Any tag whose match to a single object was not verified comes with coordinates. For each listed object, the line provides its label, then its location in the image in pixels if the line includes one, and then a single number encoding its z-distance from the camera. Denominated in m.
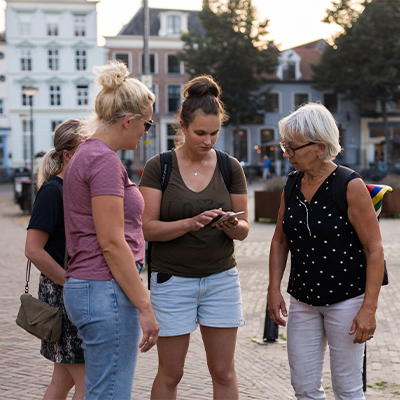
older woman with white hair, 2.52
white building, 44.65
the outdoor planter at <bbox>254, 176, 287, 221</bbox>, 15.14
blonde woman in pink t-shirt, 2.01
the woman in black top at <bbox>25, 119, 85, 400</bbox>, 2.59
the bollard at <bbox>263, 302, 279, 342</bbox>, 5.25
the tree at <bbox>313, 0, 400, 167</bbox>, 38.75
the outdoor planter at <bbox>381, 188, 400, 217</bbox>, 16.16
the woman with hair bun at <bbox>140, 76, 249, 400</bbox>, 2.74
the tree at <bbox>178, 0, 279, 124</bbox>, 39.50
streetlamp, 17.70
